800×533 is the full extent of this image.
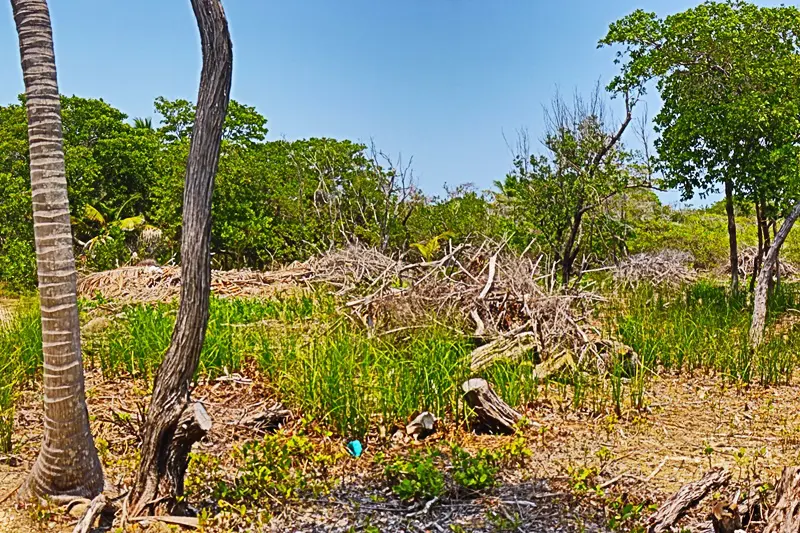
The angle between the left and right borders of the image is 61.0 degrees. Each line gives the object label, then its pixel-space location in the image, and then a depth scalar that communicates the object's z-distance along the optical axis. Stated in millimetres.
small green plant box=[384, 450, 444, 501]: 3498
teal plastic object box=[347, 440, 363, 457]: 4129
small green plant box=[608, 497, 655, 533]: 3174
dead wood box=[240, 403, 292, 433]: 4520
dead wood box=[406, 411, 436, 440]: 4473
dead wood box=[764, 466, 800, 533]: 2512
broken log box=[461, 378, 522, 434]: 4570
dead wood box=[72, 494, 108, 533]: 2896
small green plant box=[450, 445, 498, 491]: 3590
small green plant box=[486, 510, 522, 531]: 3197
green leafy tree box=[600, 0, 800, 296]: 8211
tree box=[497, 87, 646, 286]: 9742
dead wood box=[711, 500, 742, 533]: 2791
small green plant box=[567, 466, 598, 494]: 3537
